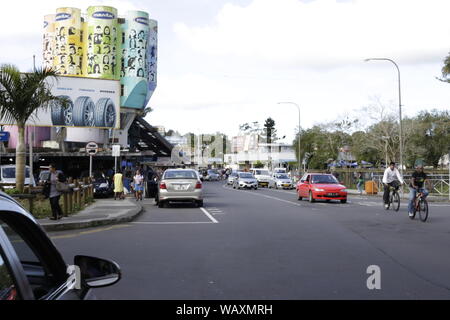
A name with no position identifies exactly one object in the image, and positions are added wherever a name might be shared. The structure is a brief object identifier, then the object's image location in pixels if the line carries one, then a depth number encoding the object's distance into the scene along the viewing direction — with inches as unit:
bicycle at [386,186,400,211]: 804.6
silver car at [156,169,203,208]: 856.9
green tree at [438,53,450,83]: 1587.1
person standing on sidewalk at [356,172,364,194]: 1459.2
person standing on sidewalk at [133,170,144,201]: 1087.6
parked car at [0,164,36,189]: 1012.3
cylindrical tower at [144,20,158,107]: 2650.1
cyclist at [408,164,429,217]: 643.5
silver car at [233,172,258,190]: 1824.6
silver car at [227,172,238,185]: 2269.7
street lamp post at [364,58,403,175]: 1299.5
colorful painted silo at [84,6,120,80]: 2437.3
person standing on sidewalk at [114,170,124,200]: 1043.7
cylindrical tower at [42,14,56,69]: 2501.2
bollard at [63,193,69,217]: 640.4
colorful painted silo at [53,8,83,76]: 2449.6
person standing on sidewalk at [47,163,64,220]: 593.6
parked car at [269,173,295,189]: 1903.3
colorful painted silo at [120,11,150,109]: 2519.7
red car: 986.1
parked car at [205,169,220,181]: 3108.3
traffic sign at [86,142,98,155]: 970.0
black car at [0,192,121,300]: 90.6
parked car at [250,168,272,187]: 2146.9
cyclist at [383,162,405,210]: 786.8
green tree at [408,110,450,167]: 2361.0
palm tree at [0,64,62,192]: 709.3
